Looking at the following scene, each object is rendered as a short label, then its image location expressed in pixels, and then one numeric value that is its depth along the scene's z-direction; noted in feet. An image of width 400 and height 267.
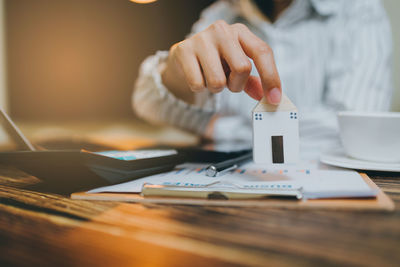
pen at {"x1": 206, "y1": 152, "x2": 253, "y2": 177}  1.12
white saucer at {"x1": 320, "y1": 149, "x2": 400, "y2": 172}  1.20
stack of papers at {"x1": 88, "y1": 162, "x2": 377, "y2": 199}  0.86
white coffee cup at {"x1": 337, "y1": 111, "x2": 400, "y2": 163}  1.25
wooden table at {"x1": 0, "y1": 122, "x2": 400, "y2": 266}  0.56
